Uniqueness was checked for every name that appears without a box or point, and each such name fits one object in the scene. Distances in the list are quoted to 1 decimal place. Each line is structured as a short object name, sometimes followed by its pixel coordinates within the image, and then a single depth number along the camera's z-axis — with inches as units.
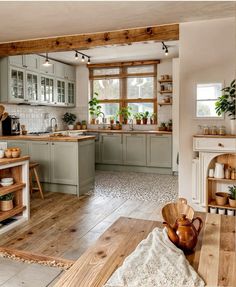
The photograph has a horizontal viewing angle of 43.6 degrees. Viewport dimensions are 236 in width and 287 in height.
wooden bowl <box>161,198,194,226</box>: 64.3
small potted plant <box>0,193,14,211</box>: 131.2
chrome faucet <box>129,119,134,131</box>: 286.8
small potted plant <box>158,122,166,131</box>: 268.1
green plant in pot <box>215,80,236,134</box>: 135.9
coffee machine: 220.2
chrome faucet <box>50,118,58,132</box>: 284.7
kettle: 51.6
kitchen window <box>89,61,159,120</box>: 283.5
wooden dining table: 43.4
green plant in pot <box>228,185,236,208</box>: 138.2
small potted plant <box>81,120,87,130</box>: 302.8
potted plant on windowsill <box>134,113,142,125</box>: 285.6
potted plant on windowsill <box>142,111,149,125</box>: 282.8
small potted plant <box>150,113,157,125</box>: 282.0
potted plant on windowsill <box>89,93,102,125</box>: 295.9
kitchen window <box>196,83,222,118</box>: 143.9
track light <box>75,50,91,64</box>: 243.0
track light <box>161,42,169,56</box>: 216.2
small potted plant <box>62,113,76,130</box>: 301.6
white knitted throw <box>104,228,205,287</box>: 41.1
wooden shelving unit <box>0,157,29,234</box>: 132.5
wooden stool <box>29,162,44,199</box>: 174.4
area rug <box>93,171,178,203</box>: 184.9
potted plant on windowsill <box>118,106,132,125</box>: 289.4
